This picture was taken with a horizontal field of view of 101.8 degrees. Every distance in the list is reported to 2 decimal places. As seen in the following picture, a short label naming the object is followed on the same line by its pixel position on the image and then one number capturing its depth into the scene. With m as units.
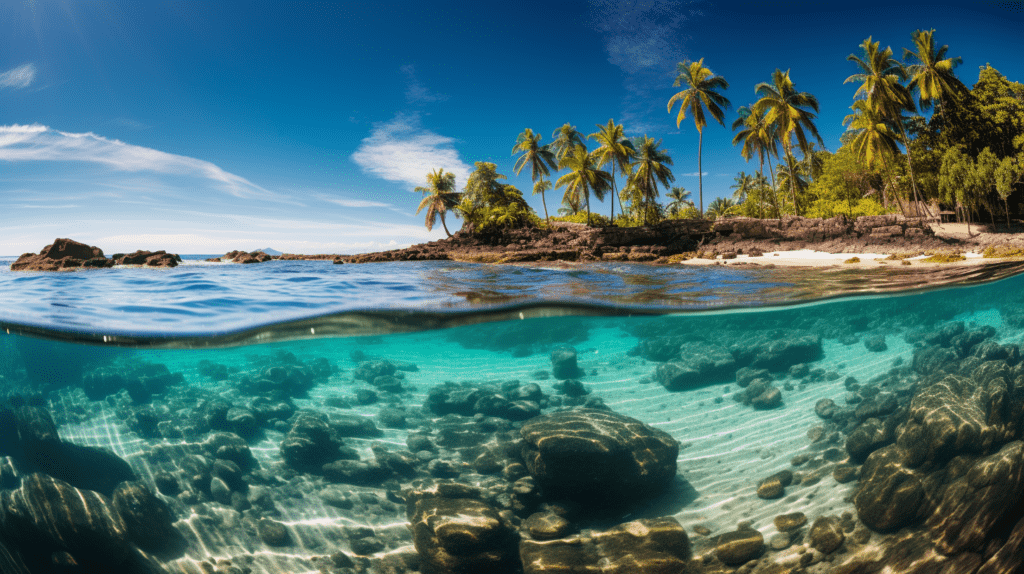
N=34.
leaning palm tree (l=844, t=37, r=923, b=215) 27.36
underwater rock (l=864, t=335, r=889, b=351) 8.23
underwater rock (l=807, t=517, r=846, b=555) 3.89
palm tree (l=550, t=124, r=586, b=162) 40.97
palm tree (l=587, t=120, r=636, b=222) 35.16
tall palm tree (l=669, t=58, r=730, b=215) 31.98
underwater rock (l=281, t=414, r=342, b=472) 5.10
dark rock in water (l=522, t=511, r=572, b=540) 3.84
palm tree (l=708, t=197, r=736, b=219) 55.19
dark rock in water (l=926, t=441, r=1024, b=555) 3.81
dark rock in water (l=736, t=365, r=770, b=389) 7.25
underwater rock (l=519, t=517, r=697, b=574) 3.54
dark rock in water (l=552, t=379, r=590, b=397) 6.45
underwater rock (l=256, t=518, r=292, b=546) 3.94
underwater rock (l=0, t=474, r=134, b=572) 3.51
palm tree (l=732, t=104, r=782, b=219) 33.34
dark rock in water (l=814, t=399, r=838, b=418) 6.29
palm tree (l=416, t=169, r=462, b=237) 45.00
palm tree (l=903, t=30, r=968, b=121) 27.16
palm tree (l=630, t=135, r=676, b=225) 37.28
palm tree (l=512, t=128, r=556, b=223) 40.56
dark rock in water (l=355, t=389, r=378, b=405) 6.47
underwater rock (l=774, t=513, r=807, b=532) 4.13
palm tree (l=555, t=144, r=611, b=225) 36.44
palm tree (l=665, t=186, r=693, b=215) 53.88
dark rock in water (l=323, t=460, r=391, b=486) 4.85
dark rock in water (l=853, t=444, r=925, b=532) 4.14
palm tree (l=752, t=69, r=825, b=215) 29.31
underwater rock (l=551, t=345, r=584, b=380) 6.86
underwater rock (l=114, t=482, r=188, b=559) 3.81
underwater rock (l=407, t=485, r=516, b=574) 3.61
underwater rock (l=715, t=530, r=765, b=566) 3.79
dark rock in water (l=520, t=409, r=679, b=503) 4.37
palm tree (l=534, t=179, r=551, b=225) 41.56
